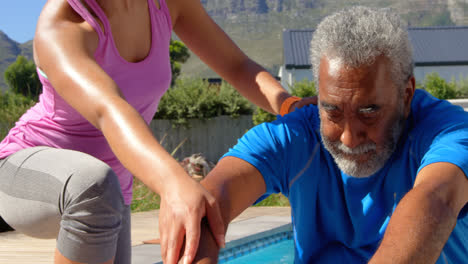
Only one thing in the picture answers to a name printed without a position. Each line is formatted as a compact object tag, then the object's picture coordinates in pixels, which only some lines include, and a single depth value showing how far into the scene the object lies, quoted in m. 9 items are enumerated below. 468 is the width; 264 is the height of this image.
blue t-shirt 1.97
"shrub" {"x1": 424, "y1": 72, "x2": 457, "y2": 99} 16.55
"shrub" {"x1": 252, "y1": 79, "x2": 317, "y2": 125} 15.25
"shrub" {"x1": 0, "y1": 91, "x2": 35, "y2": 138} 8.84
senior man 1.83
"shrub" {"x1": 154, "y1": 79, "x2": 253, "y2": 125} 16.73
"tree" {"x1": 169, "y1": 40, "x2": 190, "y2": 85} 51.69
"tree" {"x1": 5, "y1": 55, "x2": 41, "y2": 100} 63.78
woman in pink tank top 1.15
